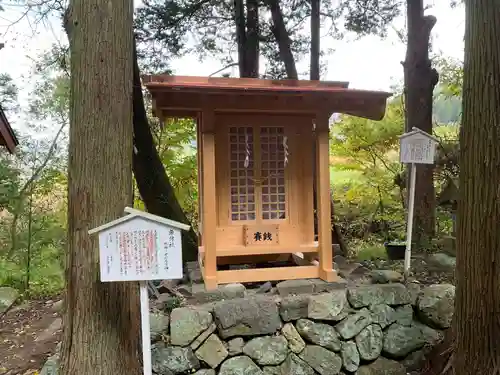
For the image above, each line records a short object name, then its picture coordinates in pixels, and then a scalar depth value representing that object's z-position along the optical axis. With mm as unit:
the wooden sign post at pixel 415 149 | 4836
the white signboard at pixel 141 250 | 2756
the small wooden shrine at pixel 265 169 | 4414
